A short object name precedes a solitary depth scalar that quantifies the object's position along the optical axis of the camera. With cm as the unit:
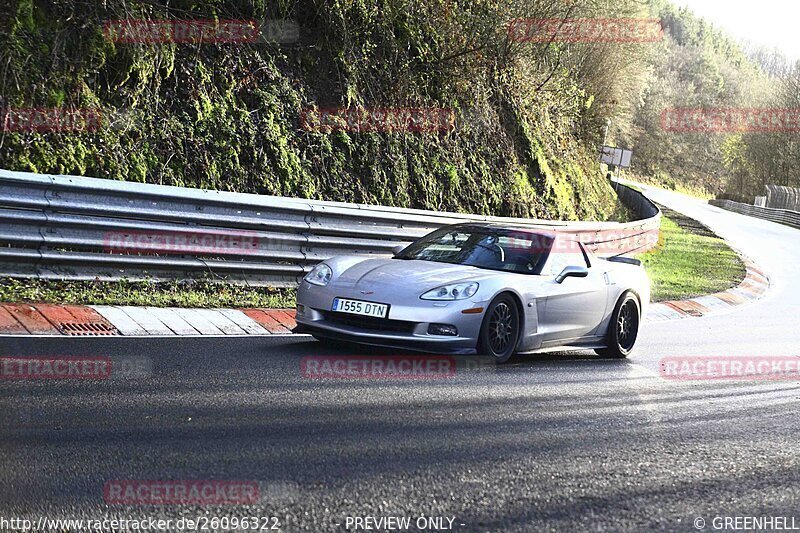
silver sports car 1519
